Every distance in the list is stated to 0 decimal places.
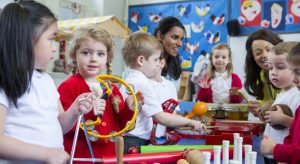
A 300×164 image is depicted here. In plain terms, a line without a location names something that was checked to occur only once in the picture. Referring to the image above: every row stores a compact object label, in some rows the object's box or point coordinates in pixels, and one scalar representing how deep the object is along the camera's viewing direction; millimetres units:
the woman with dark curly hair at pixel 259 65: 1886
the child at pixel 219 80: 2939
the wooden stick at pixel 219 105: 1927
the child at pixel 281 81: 1331
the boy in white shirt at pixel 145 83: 1468
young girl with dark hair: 835
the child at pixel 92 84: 1270
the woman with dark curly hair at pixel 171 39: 2000
